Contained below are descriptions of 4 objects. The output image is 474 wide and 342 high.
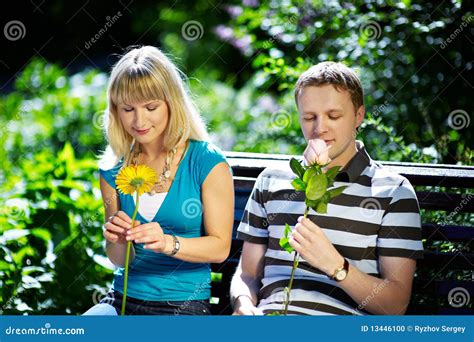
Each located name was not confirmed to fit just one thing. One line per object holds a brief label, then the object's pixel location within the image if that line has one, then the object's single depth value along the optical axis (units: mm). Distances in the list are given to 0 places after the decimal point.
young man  2455
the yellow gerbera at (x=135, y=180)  2131
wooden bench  2742
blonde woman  2541
